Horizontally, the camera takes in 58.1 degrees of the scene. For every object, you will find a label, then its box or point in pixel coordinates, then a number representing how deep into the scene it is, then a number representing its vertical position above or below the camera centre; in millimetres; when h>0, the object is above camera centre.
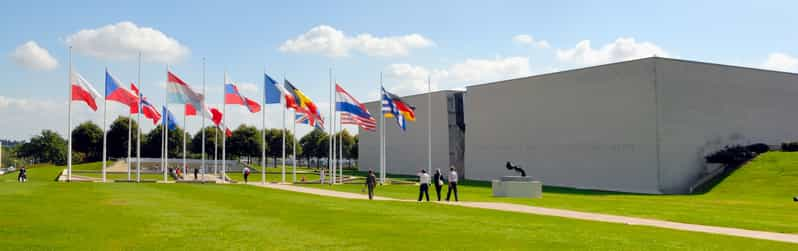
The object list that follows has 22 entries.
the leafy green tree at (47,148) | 148250 +1326
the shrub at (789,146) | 56094 +421
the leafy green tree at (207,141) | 121812 +2157
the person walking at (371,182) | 34719 -1387
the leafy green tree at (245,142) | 119750 +1951
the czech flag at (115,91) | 45869 +4041
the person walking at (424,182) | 32875 -1331
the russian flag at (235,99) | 50094 +3828
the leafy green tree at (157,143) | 119875 +1833
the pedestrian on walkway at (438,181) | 33250 -1295
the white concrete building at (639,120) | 53844 +2650
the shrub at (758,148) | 56575 +313
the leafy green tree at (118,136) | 116500 +2948
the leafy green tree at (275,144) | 129125 +1732
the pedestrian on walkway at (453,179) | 33438 -1212
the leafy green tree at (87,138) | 116188 +2628
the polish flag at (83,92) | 43156 +3773
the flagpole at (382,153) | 58019 +17
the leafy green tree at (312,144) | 135625 +1877
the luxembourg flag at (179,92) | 49562 +4290
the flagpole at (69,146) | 44878 +487
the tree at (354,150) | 135750 +623
